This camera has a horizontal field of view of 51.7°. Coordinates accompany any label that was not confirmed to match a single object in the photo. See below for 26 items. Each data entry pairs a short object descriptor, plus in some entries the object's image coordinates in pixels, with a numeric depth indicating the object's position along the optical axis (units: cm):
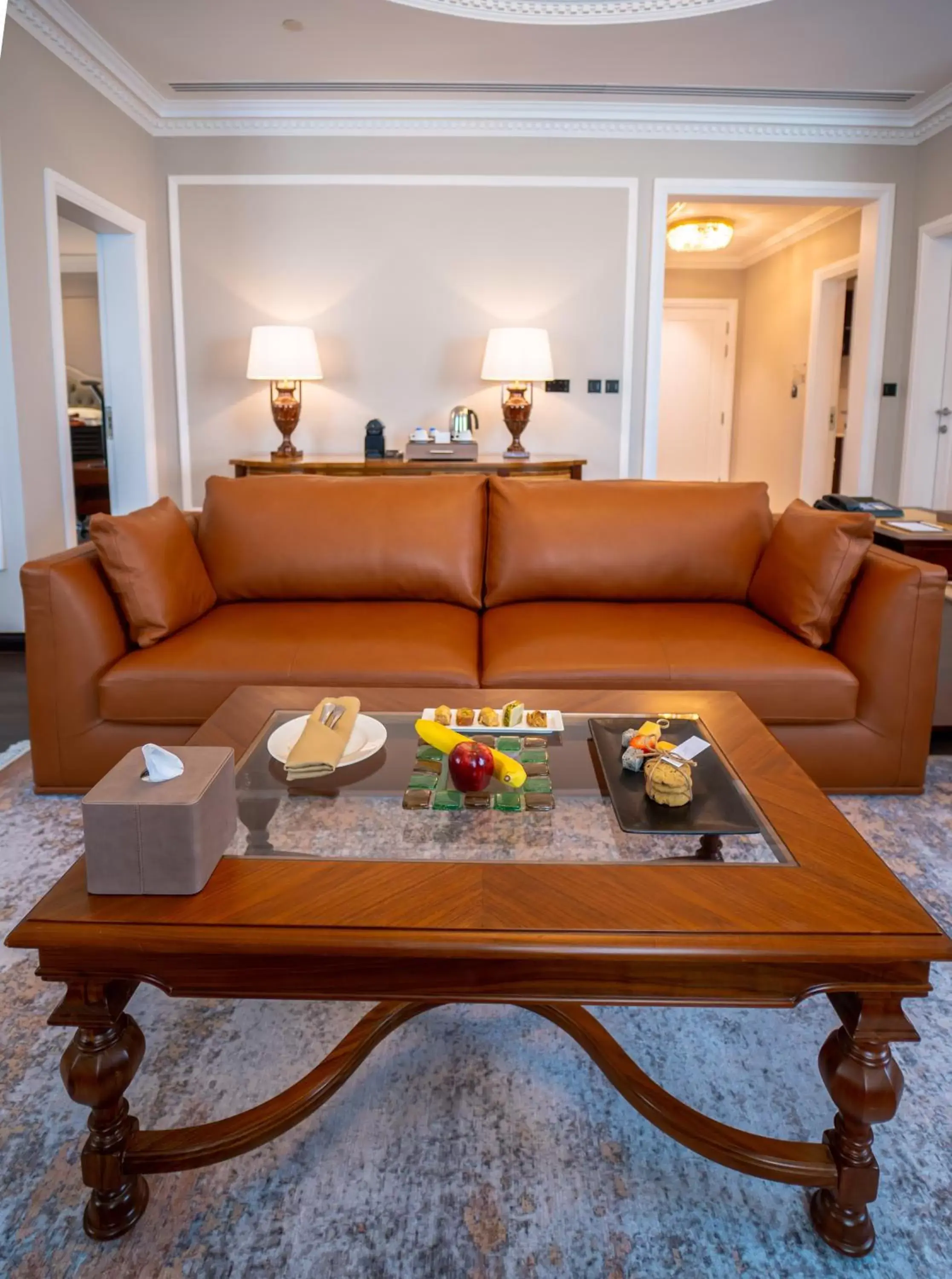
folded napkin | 166
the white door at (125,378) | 532
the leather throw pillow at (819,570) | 270
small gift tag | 174
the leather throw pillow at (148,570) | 263
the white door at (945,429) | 568
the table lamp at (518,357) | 513
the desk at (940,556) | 304
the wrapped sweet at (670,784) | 155
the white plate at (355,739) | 174
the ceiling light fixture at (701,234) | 708
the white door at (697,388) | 932
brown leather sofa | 256
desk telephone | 346
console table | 495
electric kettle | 530
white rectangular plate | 187
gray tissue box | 121
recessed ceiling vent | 514
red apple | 158
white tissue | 125
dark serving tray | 149
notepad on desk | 316
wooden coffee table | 117
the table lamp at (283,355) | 513
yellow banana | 161
